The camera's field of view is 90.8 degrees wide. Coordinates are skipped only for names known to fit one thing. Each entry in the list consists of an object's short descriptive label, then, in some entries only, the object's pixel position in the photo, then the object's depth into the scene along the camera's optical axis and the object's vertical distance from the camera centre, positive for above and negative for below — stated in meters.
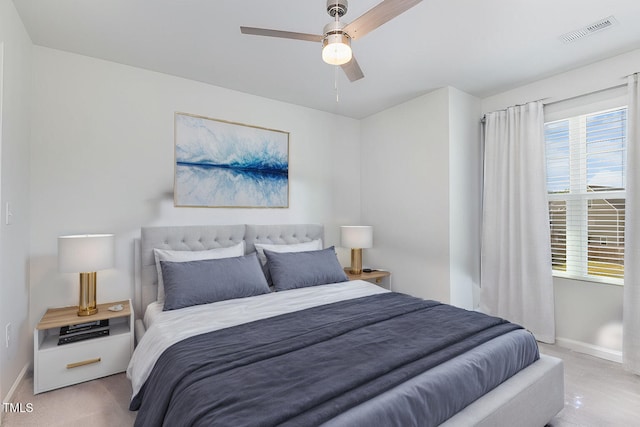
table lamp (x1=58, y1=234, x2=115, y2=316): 2.27 -0.30
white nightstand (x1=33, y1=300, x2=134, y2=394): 2.16 -0.98
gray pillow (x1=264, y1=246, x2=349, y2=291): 2.95 -0.50
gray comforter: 1.17 -0.68
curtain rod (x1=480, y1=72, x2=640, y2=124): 2.66 +1.14
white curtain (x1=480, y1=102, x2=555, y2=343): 3.09 -0.06
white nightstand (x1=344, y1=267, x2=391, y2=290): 3.70 -0.69
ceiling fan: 1.55 +0.99
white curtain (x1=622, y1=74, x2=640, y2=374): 2.51 -0.19
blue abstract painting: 3.12 +0.57
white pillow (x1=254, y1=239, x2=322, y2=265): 3.23 -0.32
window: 2.77 +0.23
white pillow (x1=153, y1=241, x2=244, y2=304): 2.67 -0.34
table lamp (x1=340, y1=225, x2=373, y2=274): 3.76 -0.26
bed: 1.22 -0.68
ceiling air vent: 2.22 +1.39
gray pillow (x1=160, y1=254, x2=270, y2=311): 2.40 -0.51
